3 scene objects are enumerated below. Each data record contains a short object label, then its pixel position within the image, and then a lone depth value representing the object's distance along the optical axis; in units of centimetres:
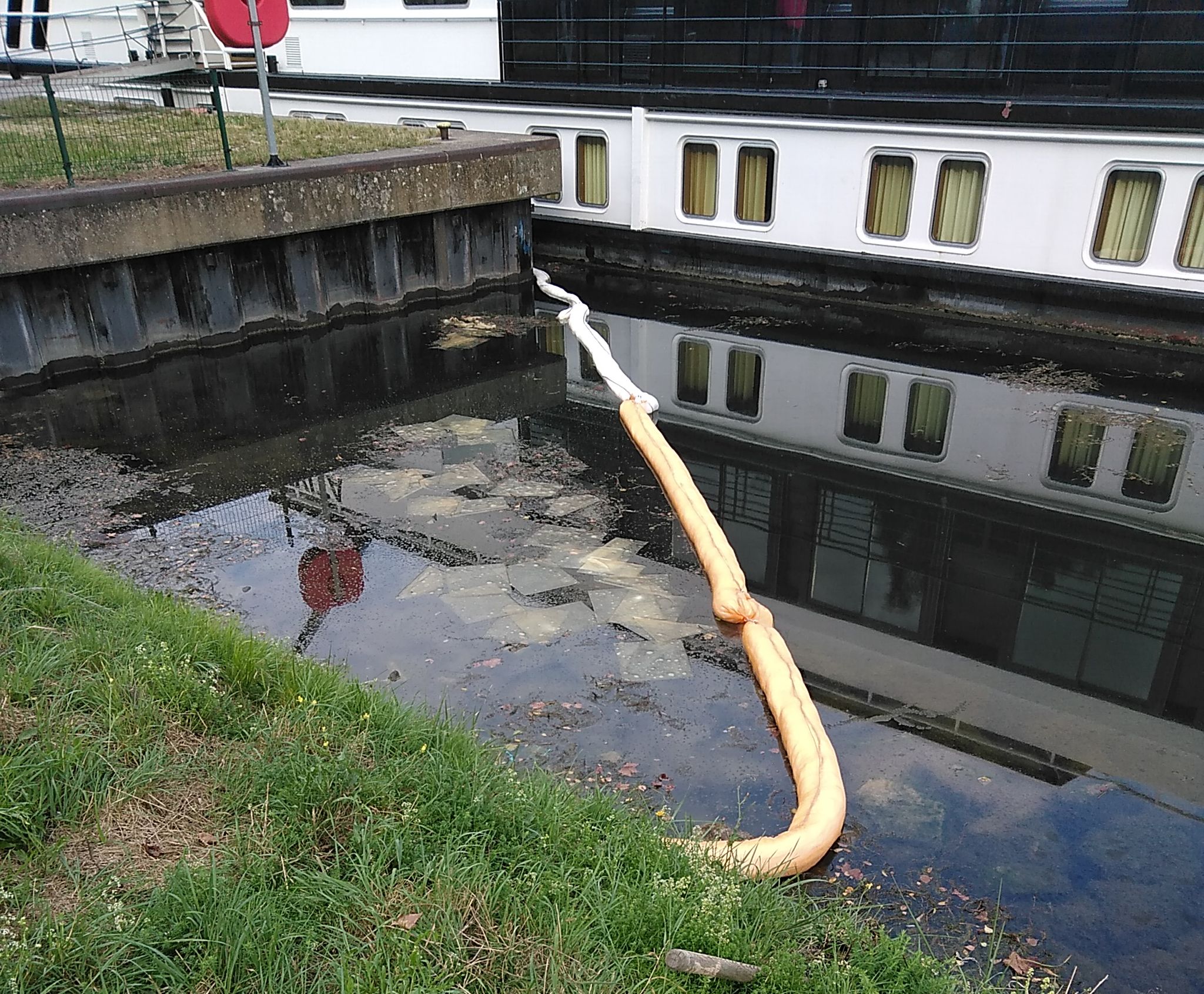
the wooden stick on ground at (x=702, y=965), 284
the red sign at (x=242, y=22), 1034
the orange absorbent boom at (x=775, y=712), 371
